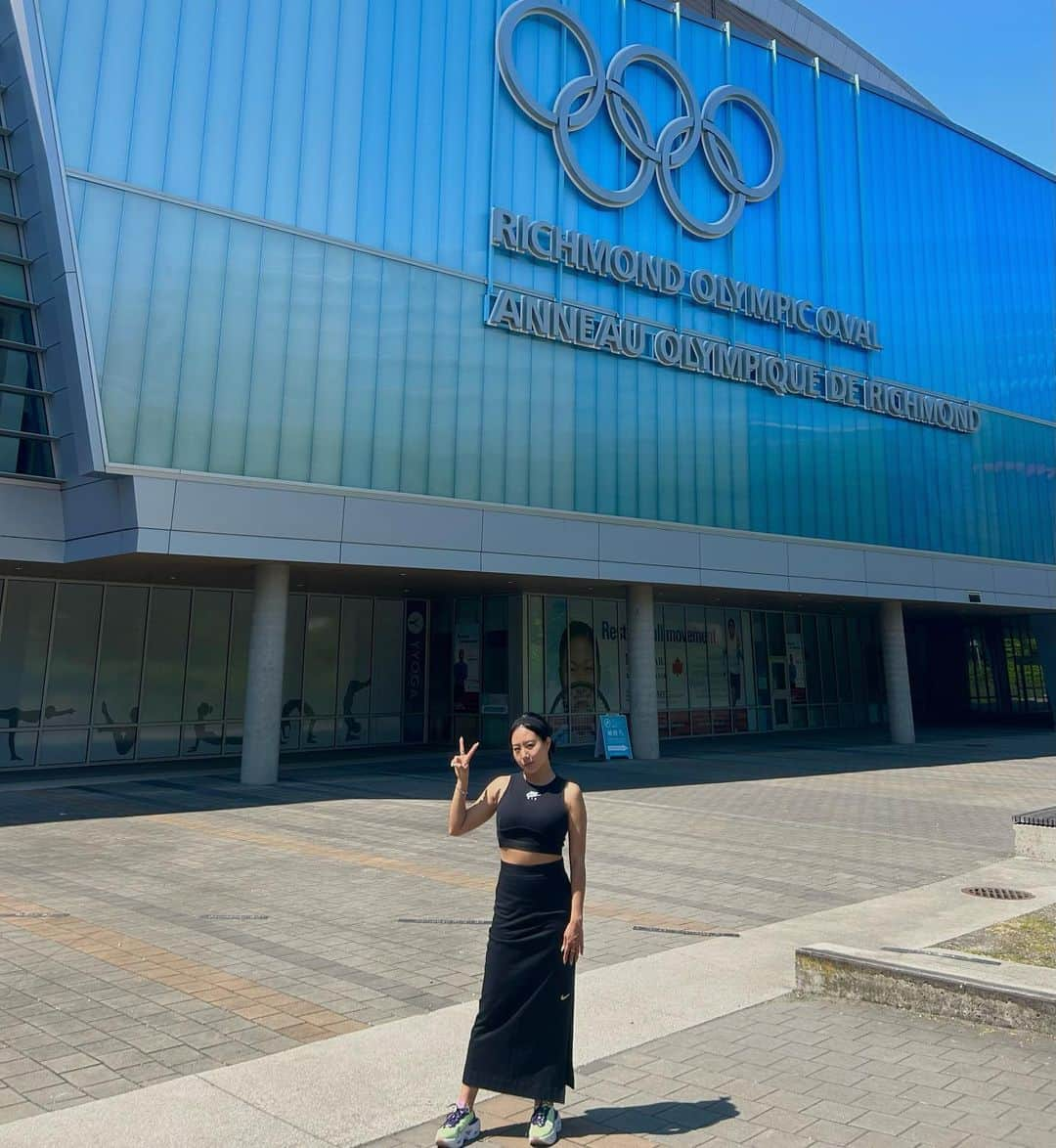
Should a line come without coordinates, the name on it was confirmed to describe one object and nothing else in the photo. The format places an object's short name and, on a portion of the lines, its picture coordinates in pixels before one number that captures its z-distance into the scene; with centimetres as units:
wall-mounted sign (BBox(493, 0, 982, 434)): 2367
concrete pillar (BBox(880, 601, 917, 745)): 3069
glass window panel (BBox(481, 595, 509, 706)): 2708
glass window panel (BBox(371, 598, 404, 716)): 2833
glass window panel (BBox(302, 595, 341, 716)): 2688
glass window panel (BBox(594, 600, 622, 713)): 2878
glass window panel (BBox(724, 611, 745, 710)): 3366
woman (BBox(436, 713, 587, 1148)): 414
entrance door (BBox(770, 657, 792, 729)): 3547
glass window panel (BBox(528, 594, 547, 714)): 2684
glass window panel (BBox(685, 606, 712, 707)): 3225
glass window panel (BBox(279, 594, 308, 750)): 2628
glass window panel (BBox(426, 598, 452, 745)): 2891
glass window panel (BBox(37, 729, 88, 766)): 2191
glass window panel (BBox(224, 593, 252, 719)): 2539
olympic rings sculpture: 2409
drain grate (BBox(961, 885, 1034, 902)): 889
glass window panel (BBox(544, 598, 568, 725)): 2734
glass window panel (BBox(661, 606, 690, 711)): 3152
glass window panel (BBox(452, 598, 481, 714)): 2794
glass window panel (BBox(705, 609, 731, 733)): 3291
